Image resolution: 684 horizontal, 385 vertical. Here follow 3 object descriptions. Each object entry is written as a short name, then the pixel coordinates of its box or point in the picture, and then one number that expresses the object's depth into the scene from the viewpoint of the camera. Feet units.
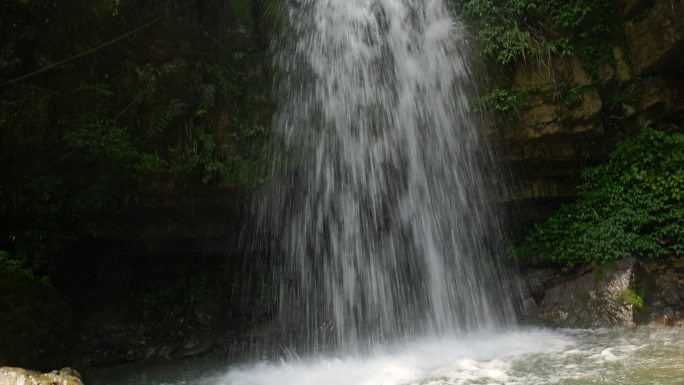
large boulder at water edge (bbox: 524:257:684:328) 22.89
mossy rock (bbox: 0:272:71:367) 19.47
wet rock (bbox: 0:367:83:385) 14.33
